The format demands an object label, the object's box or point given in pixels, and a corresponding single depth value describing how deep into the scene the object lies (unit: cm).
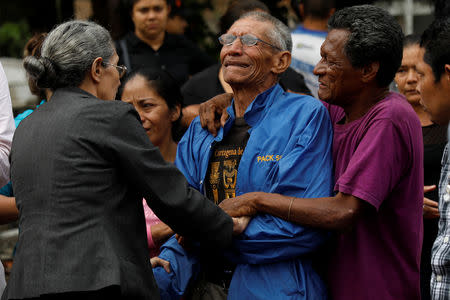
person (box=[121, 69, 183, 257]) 443
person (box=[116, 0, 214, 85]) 599
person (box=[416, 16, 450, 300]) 283
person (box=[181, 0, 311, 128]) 509
